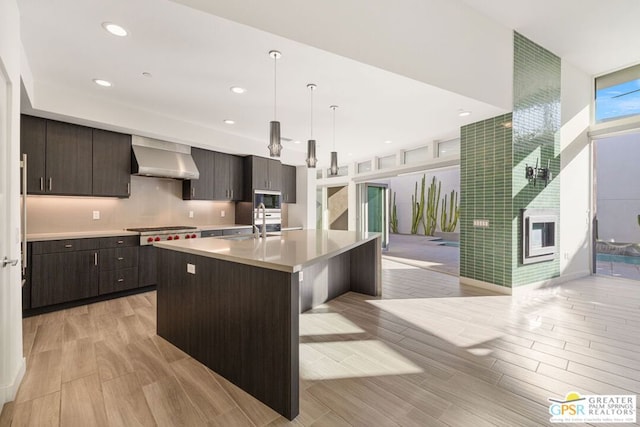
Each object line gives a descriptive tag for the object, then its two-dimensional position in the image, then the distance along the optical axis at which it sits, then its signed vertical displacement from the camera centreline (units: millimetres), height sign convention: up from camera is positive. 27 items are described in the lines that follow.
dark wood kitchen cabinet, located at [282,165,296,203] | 6762 +739
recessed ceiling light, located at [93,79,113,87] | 3154 +1497
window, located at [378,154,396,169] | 6748 +1295
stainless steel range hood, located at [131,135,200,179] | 4156 +847
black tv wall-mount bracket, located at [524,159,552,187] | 4051 +606
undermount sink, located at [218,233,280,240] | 2966 -257
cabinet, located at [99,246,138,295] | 3646 -749
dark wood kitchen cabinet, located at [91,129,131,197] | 3850 +706
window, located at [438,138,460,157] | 5215 +1269
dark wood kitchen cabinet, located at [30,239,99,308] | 3145 -686
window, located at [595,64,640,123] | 4473 +2014
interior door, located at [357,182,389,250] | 7711 +163
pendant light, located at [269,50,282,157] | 2586 +737
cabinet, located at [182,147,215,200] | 4934 +596
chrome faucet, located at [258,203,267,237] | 2894 -140
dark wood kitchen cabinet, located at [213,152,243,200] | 5309 +716
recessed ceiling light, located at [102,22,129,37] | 2203 +1488
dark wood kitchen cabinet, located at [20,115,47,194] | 3270 +777
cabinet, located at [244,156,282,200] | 5625 +816
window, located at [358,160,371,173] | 7506 +1304
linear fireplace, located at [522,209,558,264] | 4013 -309
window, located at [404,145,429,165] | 5826 +1280
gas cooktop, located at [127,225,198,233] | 4137 -236
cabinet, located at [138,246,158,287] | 3979 -751
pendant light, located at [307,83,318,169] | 3176 +708
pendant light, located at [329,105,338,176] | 3605 +630
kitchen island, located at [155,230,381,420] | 1615 -630
